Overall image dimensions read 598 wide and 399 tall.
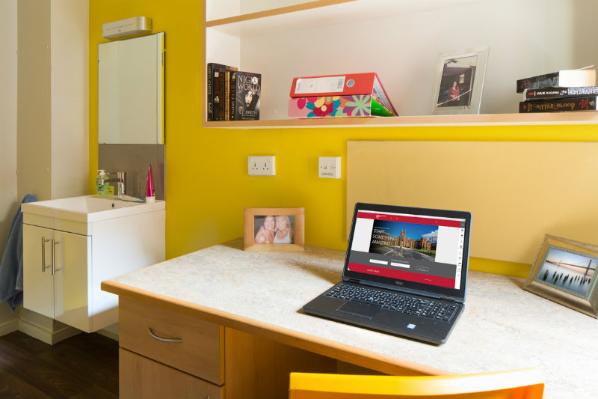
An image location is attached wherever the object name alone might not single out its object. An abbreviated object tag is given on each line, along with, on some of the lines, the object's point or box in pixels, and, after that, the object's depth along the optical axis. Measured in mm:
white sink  2139
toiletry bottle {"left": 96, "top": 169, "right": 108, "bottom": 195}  2568
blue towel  2602
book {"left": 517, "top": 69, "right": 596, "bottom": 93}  1201
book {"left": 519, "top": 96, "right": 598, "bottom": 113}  1169
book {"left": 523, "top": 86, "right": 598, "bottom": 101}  1175
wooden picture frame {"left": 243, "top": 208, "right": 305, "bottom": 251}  1860
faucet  2570
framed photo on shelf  1494
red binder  1500
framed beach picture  1254
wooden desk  983
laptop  1194
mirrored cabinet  2438
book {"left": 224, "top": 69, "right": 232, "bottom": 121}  1844
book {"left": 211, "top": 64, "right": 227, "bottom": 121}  1848
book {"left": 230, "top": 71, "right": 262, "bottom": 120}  1853
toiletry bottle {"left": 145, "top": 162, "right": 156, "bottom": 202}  2441
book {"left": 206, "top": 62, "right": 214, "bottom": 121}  1854
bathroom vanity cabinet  2148
